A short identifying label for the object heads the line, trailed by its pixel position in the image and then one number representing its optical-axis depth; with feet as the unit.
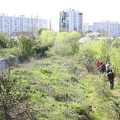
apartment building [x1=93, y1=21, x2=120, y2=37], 424.05
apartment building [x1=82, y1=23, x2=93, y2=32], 480.85
